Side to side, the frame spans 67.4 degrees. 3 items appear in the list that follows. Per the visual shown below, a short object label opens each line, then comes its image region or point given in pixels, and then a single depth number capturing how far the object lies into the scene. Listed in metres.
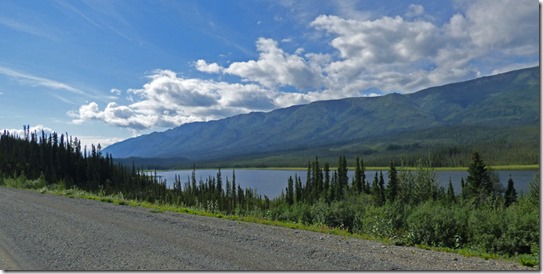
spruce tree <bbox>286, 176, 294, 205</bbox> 79.61
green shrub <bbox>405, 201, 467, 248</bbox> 17.73
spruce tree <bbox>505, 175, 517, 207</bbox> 64.60
